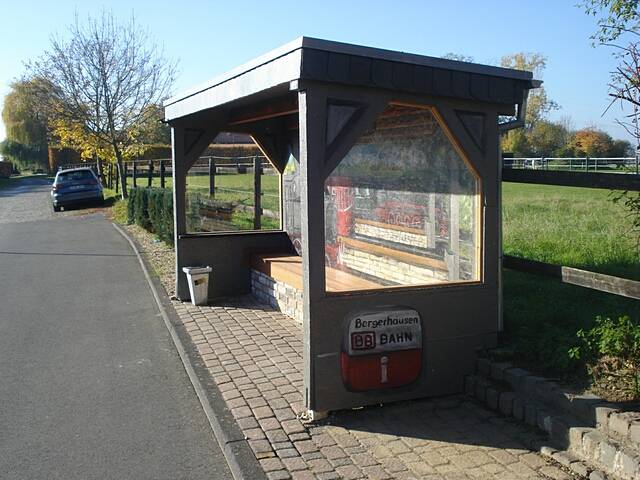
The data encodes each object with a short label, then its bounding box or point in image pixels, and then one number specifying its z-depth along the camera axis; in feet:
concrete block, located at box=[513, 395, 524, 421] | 15.83
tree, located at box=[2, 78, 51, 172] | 246.29
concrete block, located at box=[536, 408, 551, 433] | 14.80
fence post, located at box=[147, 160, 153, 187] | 65.16
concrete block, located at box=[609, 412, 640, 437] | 12.83
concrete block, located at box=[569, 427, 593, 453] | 13.67
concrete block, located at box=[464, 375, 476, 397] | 17.87
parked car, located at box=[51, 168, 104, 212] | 87.61
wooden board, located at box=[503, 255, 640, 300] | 14.73
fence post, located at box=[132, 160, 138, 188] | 76.48
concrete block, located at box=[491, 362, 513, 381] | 17.04
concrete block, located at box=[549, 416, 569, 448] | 14.11
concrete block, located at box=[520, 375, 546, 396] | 15.57
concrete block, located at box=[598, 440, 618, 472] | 12.76
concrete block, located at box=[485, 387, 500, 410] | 16.78
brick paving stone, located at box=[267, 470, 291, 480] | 13.74
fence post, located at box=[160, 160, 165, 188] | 58.32
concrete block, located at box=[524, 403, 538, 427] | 15.37
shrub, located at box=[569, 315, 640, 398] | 14.62
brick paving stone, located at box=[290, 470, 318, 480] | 13.69
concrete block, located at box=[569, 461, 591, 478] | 13.10
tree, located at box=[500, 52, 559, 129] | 162.51
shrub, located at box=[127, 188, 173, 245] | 45.70
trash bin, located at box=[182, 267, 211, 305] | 29.99
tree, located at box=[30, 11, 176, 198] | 88.53
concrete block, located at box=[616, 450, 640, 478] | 12.16
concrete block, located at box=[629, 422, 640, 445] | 12.55
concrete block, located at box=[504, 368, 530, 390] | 16.24
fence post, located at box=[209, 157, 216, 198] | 41.28
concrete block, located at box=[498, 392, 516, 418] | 16.21
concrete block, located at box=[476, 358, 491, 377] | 17.71
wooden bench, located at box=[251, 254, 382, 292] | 18.84
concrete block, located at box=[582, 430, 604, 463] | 13.20
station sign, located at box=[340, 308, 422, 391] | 16.89
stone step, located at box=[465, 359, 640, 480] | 12.73
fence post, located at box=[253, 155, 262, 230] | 37.01
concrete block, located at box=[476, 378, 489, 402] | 17.34
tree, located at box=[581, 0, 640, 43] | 15.80
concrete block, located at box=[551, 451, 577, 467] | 13.60
